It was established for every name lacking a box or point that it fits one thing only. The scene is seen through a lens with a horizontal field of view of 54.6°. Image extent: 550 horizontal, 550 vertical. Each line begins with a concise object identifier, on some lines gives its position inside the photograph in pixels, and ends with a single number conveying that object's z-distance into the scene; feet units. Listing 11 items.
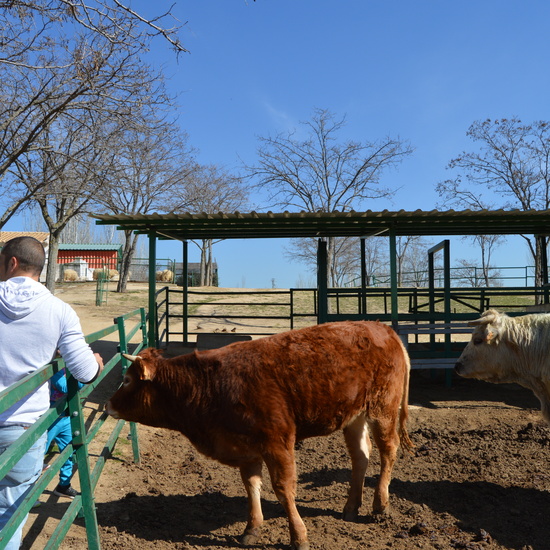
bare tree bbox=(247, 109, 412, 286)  85.35
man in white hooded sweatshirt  8.25
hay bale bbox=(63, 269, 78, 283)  114.21
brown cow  12.69
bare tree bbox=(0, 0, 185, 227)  21.81
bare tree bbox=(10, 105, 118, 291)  46.37
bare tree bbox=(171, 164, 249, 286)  95.76
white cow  16.44
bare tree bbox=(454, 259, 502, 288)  97.91
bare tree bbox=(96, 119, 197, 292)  81.41
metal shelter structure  27.94
